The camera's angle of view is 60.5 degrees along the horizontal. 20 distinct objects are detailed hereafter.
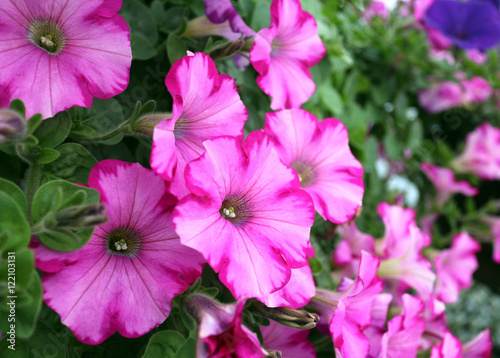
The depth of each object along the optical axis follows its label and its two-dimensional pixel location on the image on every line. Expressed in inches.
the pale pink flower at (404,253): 26.6
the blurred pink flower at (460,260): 37.0
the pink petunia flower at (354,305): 18.4
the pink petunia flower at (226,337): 13.5
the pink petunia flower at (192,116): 14.6
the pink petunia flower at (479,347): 27.1
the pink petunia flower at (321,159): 20.1
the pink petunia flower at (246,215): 14.9
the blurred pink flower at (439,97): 47.1
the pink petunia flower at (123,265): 14.9
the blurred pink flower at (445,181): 45.7
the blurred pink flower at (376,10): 58.1
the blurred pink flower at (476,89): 50.3
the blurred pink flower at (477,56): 56.9
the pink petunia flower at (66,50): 16.1
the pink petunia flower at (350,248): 29.4
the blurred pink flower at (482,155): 47.4
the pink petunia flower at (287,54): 20.6
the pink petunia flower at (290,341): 20.4
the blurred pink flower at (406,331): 21.2
